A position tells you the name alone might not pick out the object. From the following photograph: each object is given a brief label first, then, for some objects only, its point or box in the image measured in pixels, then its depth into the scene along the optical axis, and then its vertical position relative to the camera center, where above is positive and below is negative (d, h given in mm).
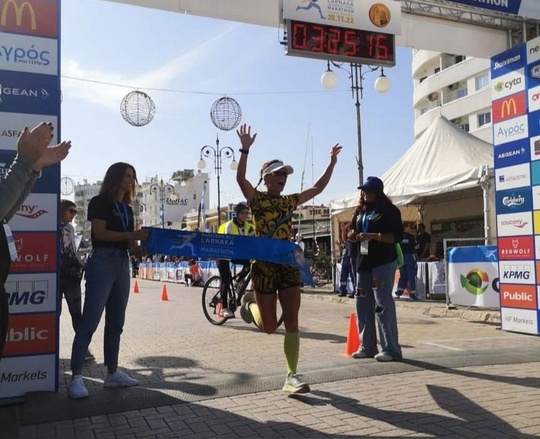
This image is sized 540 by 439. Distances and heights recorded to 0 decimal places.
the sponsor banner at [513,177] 7900 +1151
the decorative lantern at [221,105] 14906 +3956
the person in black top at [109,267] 4707 -55
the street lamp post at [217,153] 28609 +5498
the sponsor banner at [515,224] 7875 +464
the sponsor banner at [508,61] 8022 +2885
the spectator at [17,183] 2621 +390
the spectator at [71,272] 6113 -121
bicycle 9070 -626
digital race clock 8383 +3334
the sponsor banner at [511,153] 7914 +1498
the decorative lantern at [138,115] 13133 +3433
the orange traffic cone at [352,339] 6367 -931
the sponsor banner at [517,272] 7888 -235
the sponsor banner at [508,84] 8015 +2540
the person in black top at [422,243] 14977 +375
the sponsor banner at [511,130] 7938 +1846
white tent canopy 14320 +2615
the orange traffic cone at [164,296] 16212 -1059
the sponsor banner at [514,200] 7871 +810
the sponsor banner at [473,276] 9805 -357
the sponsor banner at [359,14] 8516 +3800
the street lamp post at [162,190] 42706 +6942
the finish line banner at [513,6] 8258 +3723
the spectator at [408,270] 12984 -301
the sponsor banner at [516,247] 7887 +129
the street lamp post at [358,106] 18344 +5041
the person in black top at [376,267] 5918 -103
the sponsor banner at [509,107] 7980 +2196
